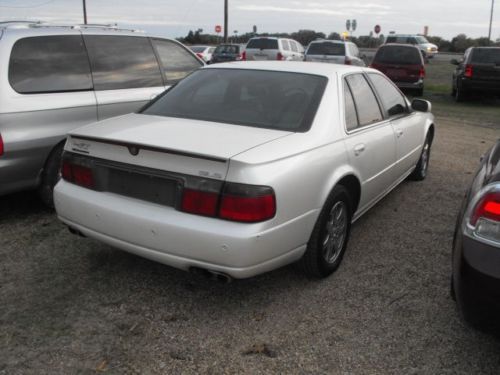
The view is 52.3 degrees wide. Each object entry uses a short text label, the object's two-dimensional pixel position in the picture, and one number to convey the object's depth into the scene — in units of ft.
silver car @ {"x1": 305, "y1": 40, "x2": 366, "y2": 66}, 57.52
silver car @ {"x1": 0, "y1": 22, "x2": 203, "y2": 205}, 14.08
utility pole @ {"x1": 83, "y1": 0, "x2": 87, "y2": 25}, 143.31
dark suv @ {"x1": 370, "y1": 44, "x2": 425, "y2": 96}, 51.57
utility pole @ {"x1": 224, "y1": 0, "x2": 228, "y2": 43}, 103.96
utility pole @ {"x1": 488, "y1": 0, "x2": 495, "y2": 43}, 157.35
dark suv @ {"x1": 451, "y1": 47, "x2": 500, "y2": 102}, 46.98
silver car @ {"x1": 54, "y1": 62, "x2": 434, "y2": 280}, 9.25
